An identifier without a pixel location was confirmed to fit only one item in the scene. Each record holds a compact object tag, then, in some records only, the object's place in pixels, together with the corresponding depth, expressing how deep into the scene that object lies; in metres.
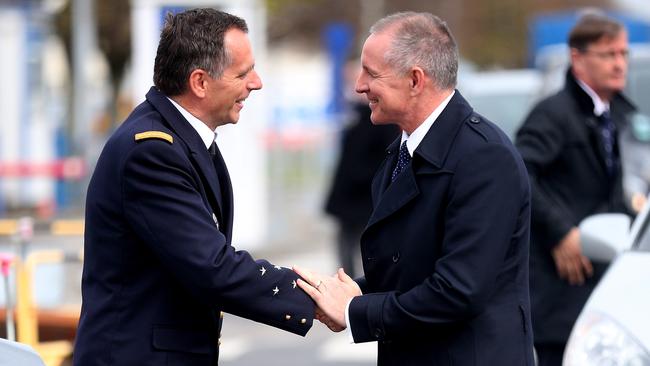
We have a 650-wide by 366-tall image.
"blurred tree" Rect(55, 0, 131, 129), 74.00
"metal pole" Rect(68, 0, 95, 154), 49.62
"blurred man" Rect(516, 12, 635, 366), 12.06
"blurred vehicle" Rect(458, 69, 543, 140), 25.22
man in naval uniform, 7.73
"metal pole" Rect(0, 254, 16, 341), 11.08
